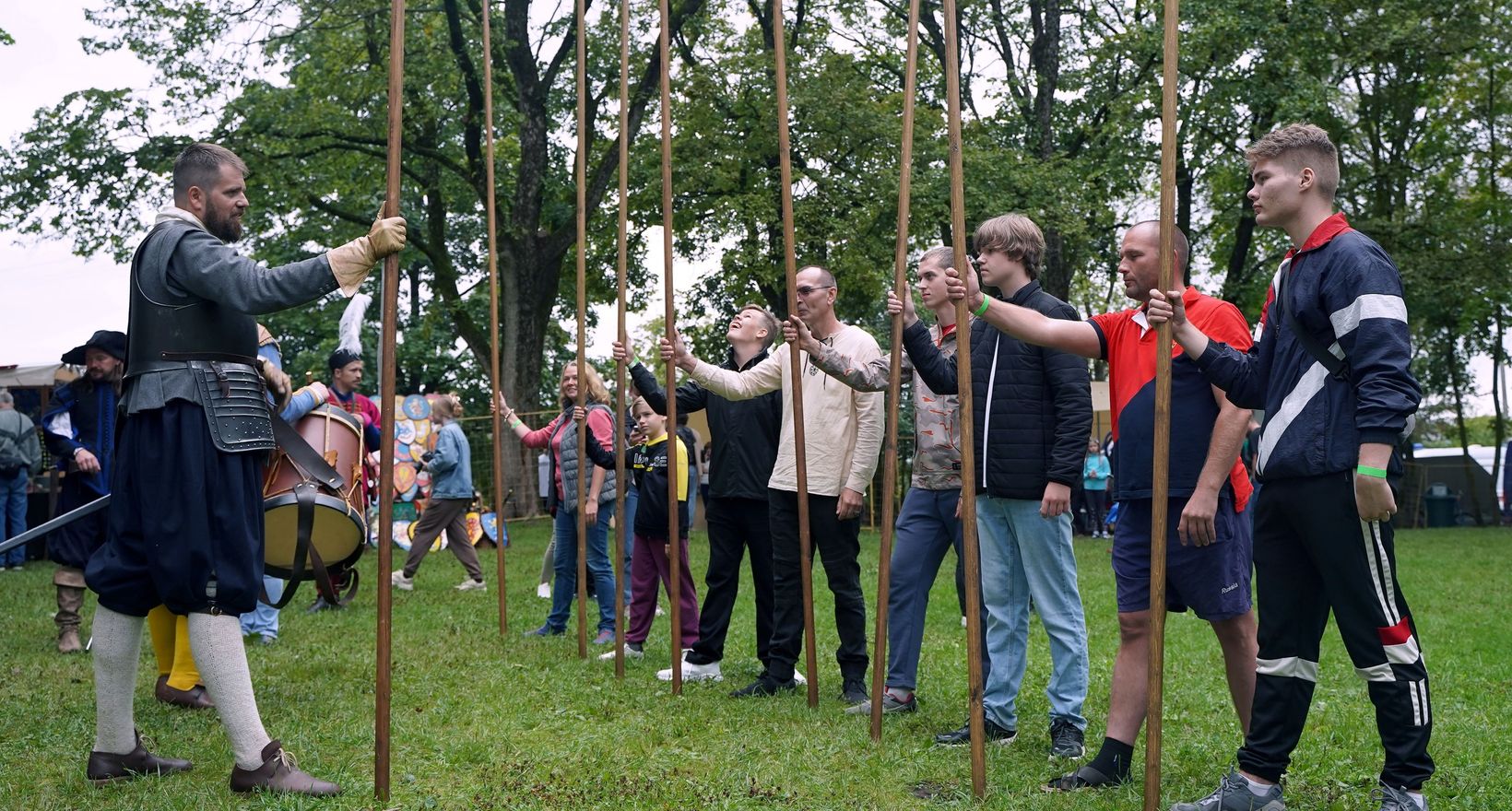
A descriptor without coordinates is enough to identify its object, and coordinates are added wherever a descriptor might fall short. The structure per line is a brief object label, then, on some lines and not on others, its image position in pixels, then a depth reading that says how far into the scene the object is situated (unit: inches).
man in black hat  311.0
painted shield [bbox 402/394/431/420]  801.6
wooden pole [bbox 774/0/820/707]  233.9
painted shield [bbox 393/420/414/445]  787.4
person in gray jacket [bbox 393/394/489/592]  481.4
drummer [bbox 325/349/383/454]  351.6
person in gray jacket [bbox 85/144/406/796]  172.1
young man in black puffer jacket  209.2
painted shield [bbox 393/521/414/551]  709.9
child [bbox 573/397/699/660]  325.4
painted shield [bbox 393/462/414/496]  750.5
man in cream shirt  256.2
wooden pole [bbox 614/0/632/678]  270.5
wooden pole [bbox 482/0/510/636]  329.7
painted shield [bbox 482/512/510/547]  733.3
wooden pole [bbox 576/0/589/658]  286.4
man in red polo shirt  178.5
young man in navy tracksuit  147.4
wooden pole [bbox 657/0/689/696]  252.2
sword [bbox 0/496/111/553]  198.7
